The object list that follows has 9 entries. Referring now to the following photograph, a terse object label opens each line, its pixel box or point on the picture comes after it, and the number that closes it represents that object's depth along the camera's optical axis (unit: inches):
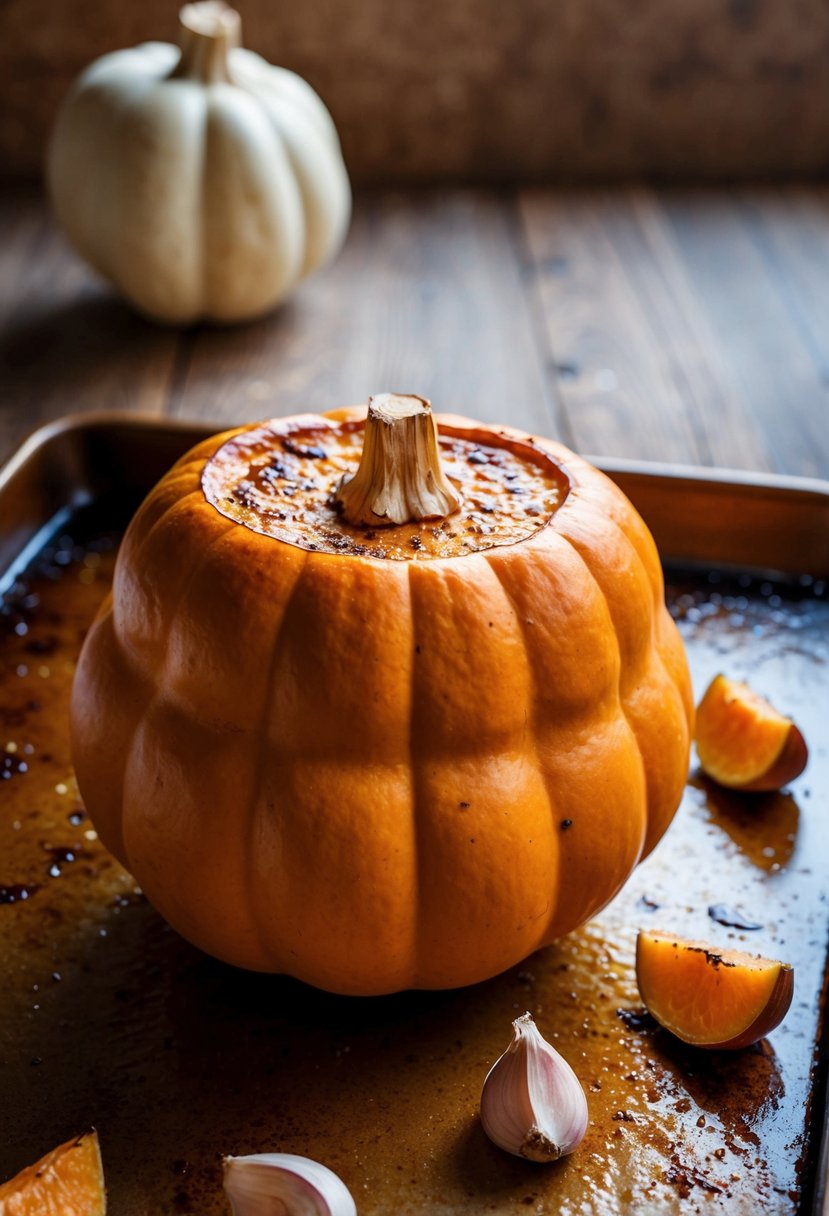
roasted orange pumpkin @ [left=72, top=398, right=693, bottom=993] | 30.3
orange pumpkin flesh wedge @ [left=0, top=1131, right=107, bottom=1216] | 28.3
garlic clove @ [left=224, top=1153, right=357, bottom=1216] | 28.1
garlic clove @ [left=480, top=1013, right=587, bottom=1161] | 30.0
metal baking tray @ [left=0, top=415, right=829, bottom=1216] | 30.3
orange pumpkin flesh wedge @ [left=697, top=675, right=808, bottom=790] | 41.5
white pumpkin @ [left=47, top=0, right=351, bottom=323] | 68.7
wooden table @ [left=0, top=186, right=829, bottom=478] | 69.7
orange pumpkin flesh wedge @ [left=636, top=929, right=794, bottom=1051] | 32.6
